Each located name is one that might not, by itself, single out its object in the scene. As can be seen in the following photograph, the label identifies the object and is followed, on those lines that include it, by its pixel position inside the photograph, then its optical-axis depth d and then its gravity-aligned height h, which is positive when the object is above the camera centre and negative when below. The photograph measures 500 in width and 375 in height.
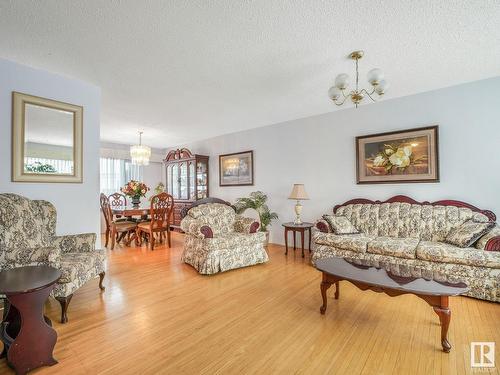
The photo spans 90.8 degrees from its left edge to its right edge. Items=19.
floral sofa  2.49 -0.64
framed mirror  2.58 +0.59
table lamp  4.27 -0.08
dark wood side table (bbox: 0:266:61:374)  1.48 -0.84
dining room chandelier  5.26 +0.80
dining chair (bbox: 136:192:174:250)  4.66 -0.50
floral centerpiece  5.07 +0.03
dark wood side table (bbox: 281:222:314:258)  4.09 -0.61
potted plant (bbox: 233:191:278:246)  4.85 -0.33
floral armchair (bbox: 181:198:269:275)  3.32 -0.70
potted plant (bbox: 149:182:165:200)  6.72 +0.07
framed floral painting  3.43 +0.50
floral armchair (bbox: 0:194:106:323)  2.08 -0.50
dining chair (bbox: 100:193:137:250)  4.77 -0.64
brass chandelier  2.19 +1.00
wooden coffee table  1.71 -0.71
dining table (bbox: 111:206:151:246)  4.85 -0.43
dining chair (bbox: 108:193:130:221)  5.49 -0.23
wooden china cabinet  6.31 +0.37
